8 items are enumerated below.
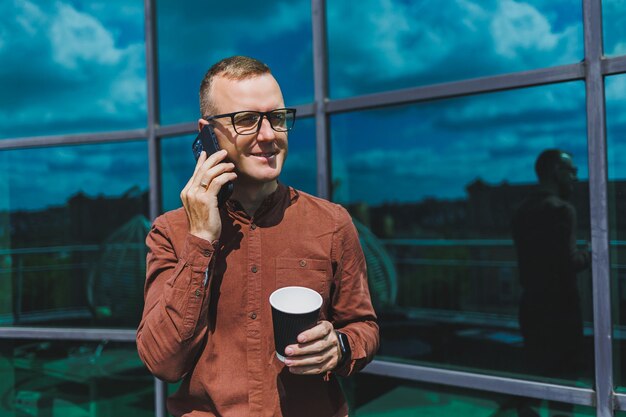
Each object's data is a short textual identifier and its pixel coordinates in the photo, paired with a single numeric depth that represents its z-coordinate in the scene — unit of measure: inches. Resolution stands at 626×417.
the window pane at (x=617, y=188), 100.6
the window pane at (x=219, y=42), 137.6
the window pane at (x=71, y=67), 155.9
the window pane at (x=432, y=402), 110.3
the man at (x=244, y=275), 66.0
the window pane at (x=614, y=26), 99.3
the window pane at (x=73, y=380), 155.8
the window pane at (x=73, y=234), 156.9
